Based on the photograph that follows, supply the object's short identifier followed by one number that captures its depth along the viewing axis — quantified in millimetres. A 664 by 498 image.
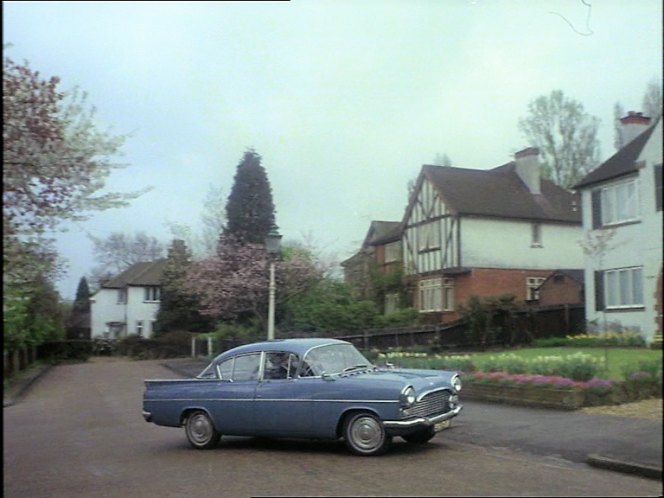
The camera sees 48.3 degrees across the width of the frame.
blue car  6926
